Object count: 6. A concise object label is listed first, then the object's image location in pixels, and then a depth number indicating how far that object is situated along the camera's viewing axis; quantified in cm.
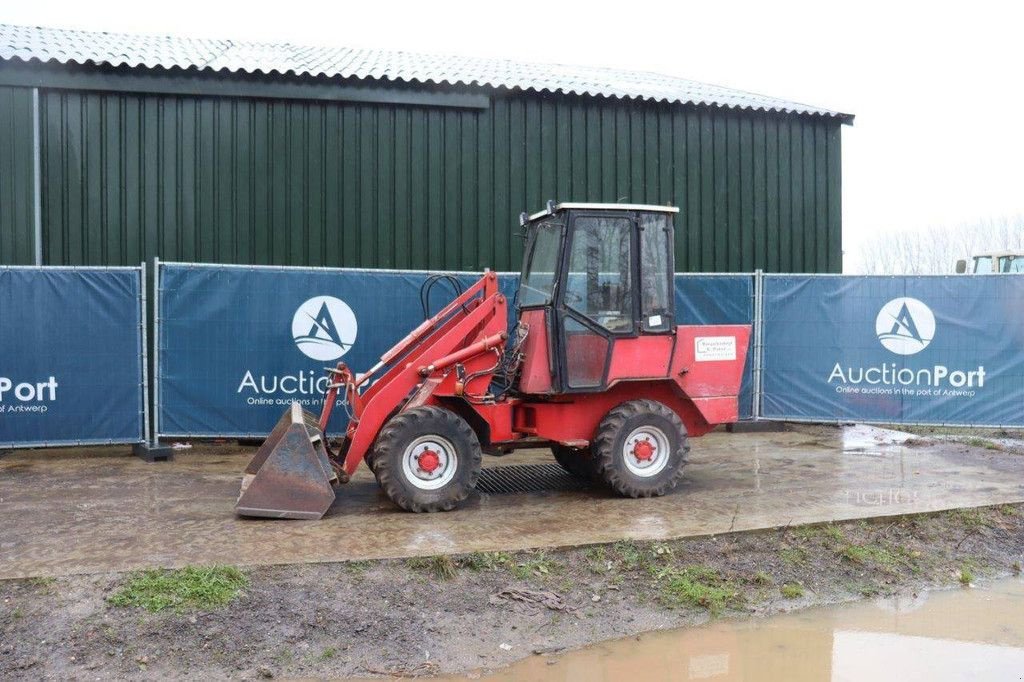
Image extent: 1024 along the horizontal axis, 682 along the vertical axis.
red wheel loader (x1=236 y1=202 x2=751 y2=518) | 762
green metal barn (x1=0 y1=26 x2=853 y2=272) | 1177
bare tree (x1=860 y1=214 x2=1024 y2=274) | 4006
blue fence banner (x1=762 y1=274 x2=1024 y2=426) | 1121
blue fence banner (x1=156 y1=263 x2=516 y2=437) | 1043
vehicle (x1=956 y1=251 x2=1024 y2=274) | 1870
